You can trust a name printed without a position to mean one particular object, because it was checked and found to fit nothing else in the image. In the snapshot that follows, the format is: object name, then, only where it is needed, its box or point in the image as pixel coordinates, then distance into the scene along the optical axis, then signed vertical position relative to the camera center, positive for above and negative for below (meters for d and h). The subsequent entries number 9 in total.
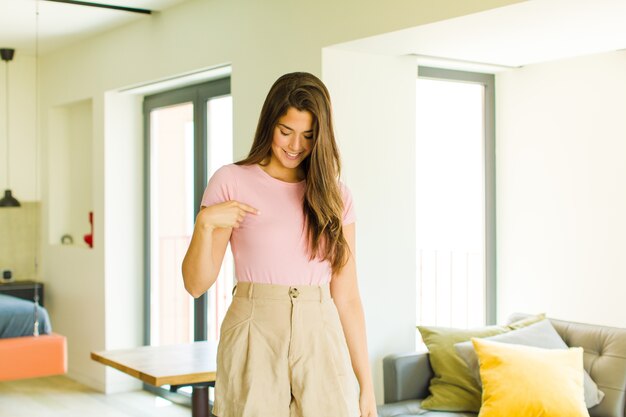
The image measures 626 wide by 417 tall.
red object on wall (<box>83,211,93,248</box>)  6.22 -0.21
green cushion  3.73 -0.70
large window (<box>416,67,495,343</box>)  4.59 +0.07
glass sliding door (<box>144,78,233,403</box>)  5.82 -0.10
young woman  1.94 -0.12
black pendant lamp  6.46 +0.54
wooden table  3.50 -0.65
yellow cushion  3.38 -0.68
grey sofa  3.60 -0.70
